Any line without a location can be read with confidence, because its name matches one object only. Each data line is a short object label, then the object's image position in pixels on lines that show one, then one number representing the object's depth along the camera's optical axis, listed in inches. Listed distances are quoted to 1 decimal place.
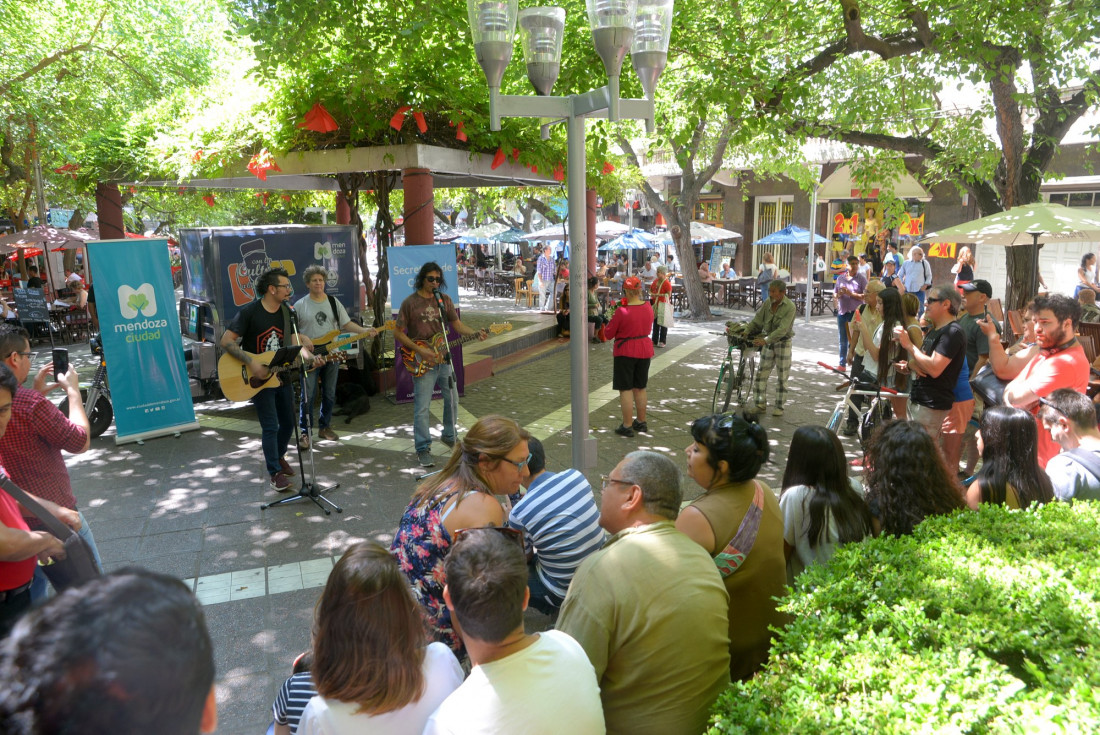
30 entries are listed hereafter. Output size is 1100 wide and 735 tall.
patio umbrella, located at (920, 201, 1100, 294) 295.9
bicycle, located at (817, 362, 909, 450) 269.4
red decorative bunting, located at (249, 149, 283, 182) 370.9
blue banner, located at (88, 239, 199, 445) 299.6
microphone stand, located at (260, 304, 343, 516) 239.6
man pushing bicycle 335.0
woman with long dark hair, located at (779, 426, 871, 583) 128.3
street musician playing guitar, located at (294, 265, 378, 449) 302.4
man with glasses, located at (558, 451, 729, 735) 92.9
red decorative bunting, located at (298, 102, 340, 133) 348.5
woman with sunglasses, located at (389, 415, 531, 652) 121.3
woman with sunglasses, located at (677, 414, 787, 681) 116.9
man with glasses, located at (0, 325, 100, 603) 142.9
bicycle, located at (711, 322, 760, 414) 345.4
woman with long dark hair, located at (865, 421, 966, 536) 127.2
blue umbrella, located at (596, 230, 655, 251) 846.5
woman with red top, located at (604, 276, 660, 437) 309.3
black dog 354.9
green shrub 71.9
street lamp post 160.1
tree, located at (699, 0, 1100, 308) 301.7
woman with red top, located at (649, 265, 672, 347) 542.3
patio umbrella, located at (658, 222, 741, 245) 877.8
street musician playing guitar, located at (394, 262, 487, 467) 280.5
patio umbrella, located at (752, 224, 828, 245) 804.6
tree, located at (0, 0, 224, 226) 563.8
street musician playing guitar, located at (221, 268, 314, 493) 248.2
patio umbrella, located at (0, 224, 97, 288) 673.6
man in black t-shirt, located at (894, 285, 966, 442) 223.5
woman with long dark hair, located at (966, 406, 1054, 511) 133.6
